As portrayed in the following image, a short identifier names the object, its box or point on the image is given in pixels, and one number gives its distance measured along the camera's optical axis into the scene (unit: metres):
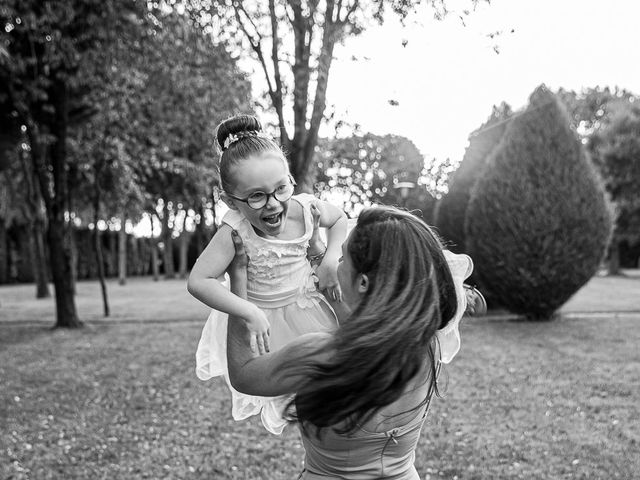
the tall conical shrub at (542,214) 11.91
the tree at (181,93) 8.59
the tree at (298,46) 6.56
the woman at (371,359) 1.43
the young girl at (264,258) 1.84
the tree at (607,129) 32.34
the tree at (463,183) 14.73
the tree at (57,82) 8.98
